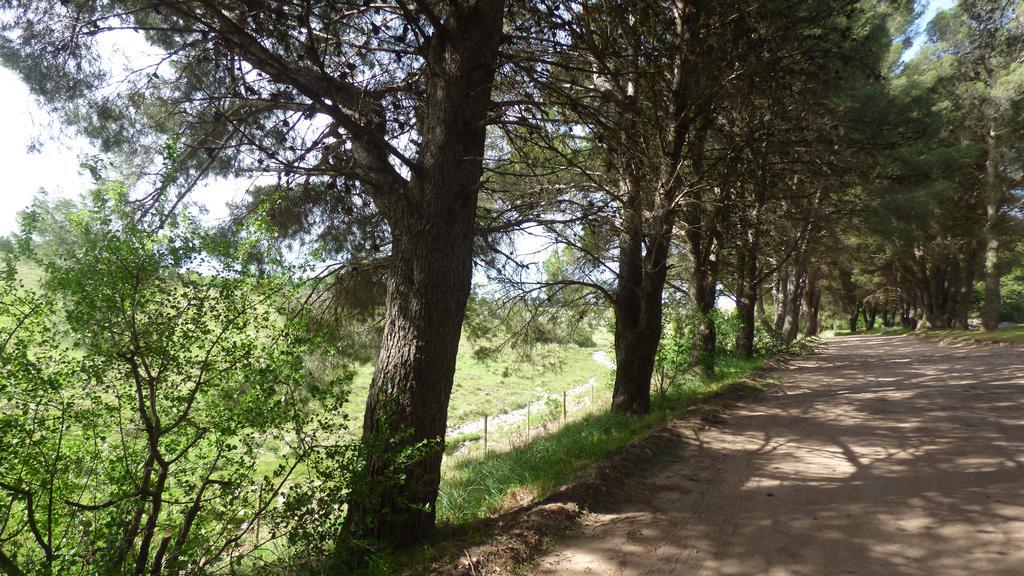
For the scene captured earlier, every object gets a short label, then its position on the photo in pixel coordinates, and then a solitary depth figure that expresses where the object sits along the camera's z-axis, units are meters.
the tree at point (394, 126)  3.88
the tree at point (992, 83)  19.34
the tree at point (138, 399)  2.97
